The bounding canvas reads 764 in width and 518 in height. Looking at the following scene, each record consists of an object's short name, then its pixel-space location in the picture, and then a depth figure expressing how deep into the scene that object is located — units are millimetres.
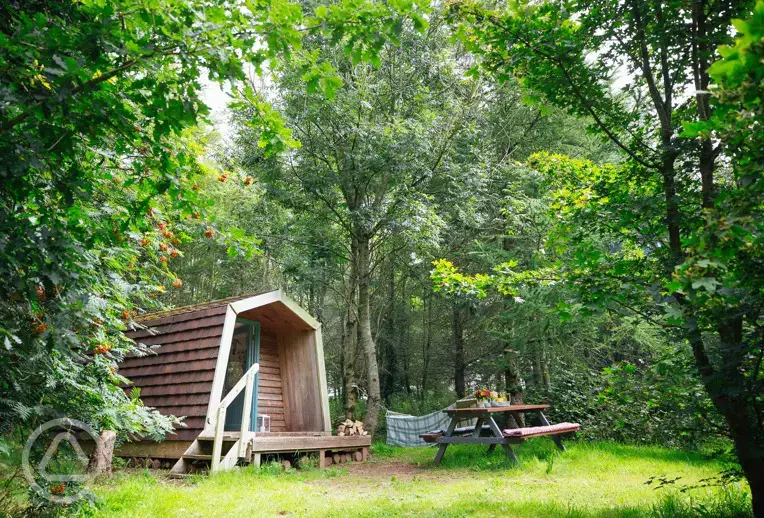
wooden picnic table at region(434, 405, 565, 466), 6738
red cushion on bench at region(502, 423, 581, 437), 6566
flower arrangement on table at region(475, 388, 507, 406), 7465
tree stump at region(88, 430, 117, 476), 5062
